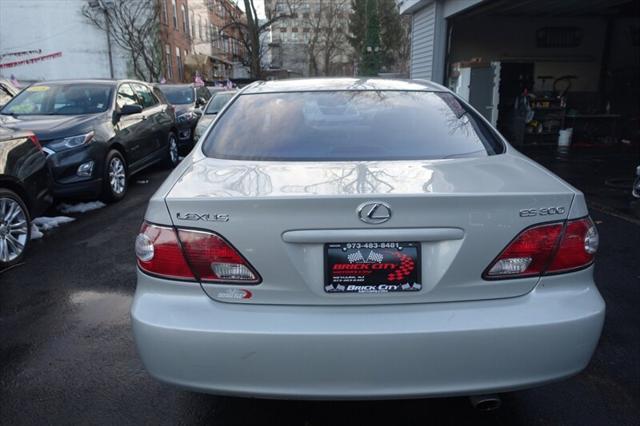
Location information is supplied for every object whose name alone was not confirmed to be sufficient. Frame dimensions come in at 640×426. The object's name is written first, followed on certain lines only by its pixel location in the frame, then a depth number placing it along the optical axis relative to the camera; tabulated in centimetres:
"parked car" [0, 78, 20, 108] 870
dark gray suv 613
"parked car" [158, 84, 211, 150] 1139
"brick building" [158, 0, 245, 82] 2942
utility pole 2542
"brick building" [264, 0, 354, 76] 5628
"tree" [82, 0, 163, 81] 2562
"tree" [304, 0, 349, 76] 5503
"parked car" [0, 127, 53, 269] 446
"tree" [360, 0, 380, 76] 4122
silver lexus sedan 183
